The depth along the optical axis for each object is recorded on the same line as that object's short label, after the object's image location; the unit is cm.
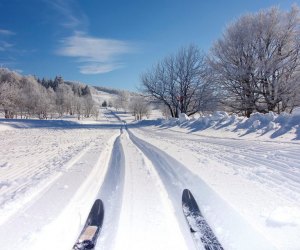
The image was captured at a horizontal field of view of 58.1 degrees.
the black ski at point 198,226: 291
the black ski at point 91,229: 296
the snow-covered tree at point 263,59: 2047
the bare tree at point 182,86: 3272
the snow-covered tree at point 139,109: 7962
